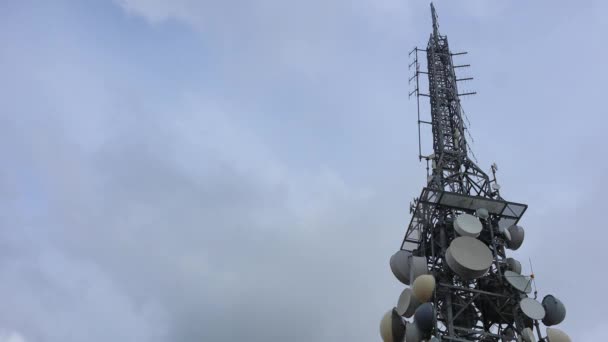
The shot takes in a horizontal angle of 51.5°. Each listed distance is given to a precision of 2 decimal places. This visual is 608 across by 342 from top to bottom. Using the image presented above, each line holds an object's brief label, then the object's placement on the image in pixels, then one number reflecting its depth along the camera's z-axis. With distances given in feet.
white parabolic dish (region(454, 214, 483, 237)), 130.21
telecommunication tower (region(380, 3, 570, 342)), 123.75
